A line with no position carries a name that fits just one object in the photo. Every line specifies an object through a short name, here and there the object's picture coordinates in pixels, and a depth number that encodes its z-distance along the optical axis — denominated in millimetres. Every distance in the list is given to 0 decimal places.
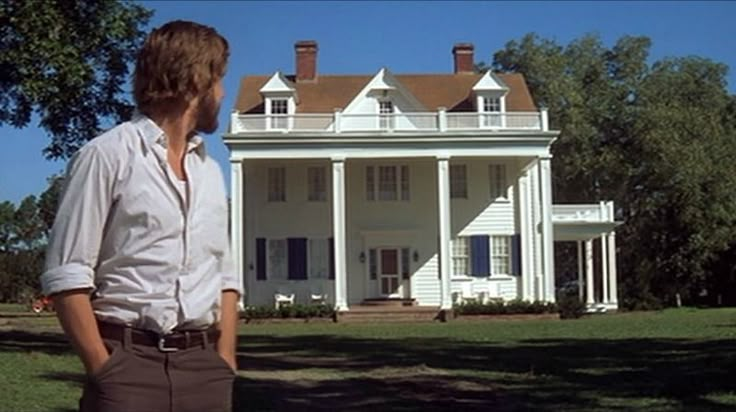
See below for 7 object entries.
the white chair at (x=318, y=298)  35625
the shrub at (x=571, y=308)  34062
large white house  35156
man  3047
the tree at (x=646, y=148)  43938
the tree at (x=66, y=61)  16797
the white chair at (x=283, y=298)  34906
